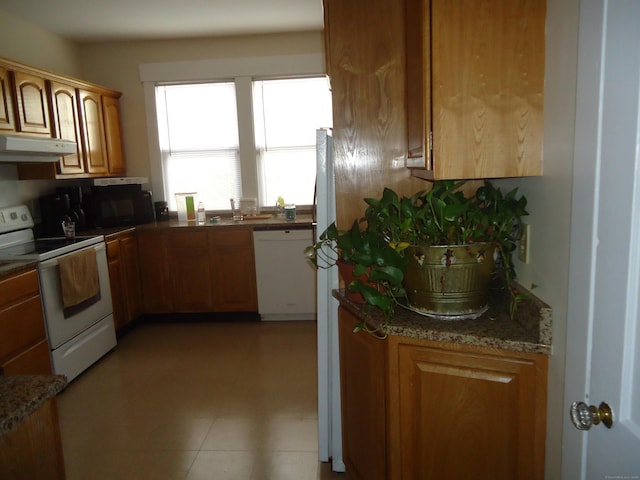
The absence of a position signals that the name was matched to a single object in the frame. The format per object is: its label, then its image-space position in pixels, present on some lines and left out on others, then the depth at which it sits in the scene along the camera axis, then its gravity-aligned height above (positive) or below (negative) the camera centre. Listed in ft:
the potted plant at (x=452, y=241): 4.42 -0.70
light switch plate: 4.59 -0.74
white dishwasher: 12.82 -2.70
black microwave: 12.97 -0.58
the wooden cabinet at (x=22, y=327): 7.90 -2.53
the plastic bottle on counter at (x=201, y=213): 13.88 -0.93
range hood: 9.00 +0.88
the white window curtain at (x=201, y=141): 14.33 +1.35
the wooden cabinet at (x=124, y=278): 12.00 -2.54
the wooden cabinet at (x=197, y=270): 13.07 -2.55
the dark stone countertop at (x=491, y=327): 4.09 -1.54
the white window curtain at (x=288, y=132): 14.11 +1.49
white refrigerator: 6.20 -2.20
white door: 2.52 -0.48
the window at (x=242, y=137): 14.15 +1.39
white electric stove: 9.17 -2.53
